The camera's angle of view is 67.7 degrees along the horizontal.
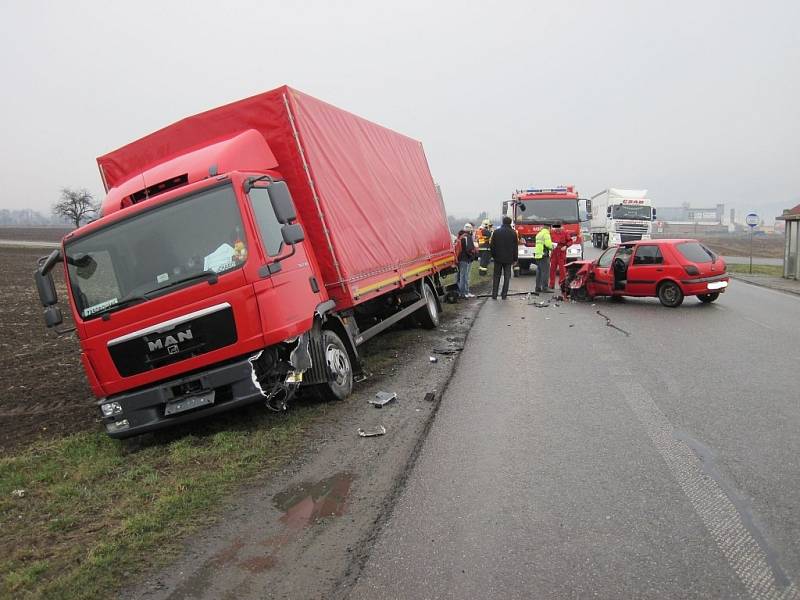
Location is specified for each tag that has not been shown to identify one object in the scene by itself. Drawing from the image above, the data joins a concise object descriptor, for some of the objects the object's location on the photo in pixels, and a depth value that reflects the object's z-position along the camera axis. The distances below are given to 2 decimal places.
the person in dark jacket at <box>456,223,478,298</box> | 15.57
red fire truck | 21.21
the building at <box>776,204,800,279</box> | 21.32
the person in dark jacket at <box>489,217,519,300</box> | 15.12
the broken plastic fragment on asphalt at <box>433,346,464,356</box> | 9.08
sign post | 26.22
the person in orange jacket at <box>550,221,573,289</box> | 16.12
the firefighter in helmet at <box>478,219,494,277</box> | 19.80
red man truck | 5.40
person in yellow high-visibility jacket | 15.90
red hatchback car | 12.40
